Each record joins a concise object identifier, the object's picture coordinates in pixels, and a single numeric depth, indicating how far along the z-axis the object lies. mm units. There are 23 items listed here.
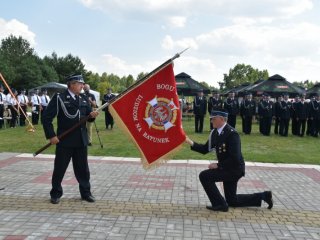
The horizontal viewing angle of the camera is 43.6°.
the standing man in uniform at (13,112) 20562
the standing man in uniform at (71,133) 6742
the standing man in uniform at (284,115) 19359
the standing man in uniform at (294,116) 19703
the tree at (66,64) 84000
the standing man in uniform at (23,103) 21698
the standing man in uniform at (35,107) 21753
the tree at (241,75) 81375
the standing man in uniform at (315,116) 19234
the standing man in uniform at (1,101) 19844
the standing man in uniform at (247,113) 19453
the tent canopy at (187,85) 24312
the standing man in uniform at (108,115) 18531
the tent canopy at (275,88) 23781
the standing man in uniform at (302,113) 19359
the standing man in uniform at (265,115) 19359
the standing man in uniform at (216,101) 20100
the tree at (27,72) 67556
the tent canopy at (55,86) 36969
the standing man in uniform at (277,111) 19688
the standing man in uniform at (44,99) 22375
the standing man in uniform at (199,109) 19312
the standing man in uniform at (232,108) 19469
